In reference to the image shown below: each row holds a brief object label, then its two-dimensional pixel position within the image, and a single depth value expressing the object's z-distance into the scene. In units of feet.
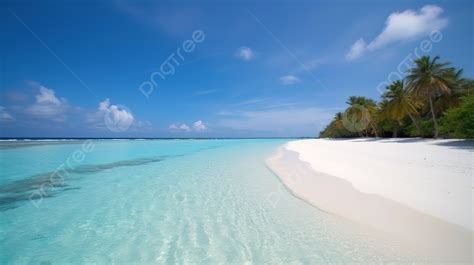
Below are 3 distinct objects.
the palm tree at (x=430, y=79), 83.05
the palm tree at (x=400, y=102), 99.40
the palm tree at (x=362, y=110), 146.41
